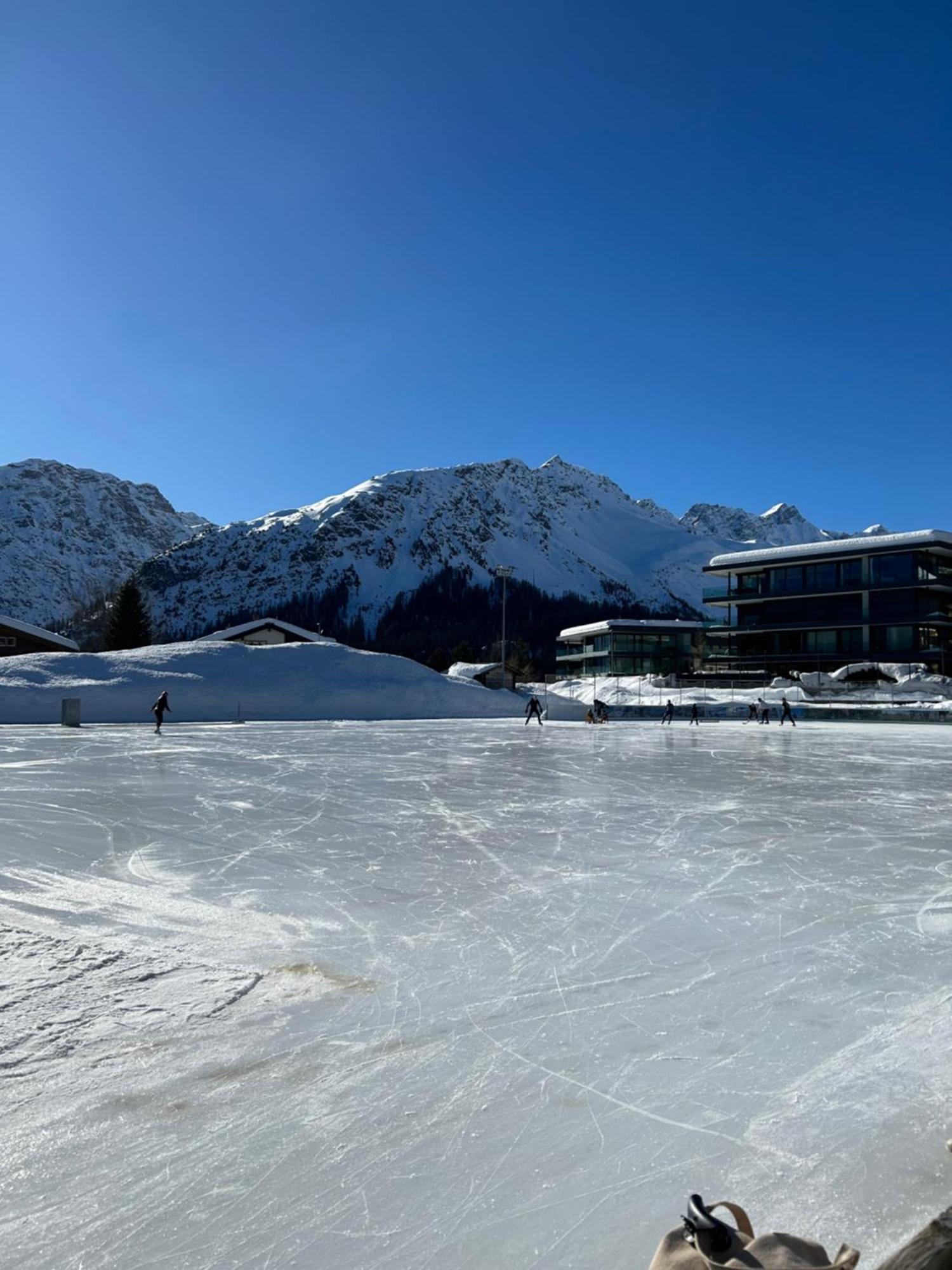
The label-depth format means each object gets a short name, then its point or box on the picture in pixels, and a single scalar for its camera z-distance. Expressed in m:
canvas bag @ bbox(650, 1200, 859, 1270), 1.78
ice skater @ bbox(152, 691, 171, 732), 27.06
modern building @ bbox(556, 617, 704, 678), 78.31
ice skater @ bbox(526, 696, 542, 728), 35.47
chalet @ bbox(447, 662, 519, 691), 59.80
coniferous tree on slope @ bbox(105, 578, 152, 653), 63.16
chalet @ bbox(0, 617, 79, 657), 47.53
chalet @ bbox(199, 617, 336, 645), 56.00
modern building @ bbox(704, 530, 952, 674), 54.72
